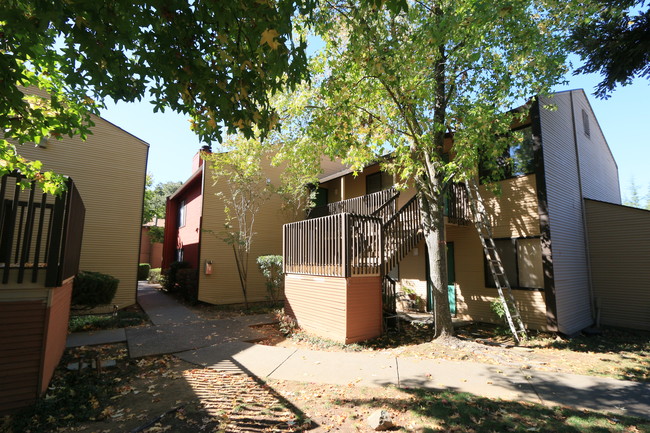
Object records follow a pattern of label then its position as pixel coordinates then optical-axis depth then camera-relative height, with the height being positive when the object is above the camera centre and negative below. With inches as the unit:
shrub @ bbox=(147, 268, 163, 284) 829.4 -56.2
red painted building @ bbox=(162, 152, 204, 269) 585.0 +73.1
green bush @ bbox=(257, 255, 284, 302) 502.6 -24.5
